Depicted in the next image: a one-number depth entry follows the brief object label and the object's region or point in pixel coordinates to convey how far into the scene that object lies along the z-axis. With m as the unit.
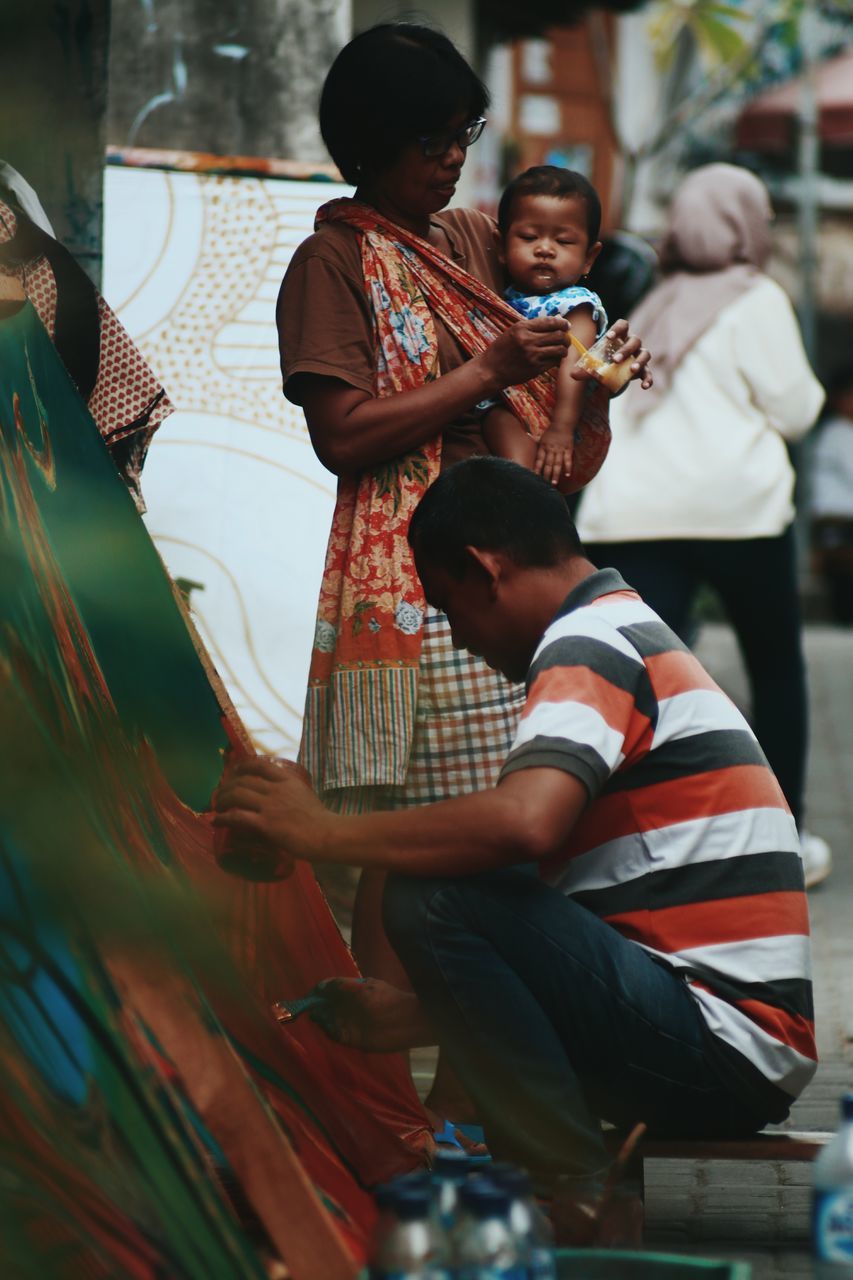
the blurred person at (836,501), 24.28
